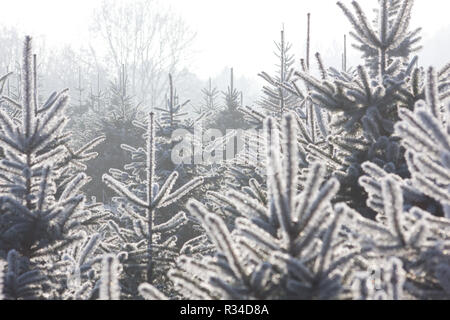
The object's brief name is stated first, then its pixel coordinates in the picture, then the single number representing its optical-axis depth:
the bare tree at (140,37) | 54.25
